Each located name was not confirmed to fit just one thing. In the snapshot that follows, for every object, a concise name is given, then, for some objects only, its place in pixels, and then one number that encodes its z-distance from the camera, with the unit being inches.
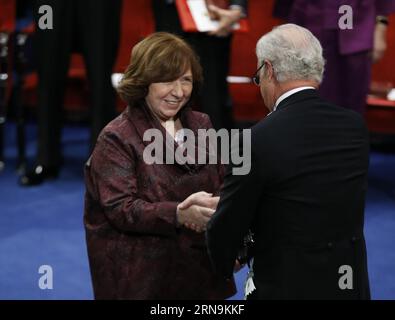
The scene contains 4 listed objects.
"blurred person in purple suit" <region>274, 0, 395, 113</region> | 392.8
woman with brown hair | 226.1
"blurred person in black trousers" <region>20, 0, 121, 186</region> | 441.1
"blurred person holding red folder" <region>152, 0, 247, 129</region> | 419.8
